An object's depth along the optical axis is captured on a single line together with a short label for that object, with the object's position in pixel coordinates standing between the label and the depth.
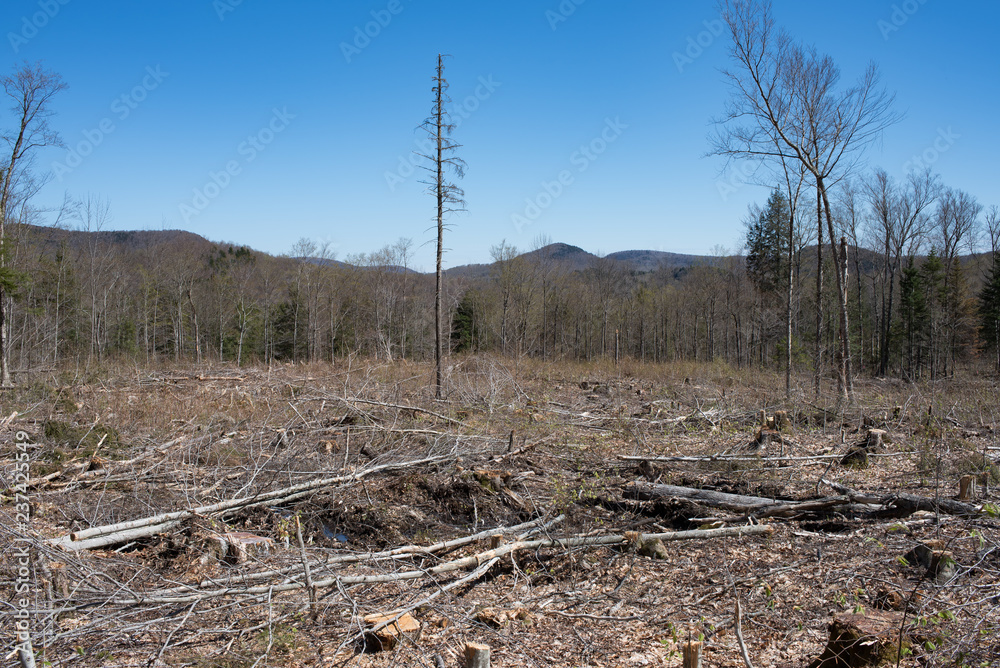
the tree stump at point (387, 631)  3.60
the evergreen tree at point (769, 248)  29.25
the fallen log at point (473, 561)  3.72
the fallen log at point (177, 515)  4.95
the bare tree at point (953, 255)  34.34
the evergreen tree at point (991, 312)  34.59
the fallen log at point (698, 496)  6.12
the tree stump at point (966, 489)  5.52
